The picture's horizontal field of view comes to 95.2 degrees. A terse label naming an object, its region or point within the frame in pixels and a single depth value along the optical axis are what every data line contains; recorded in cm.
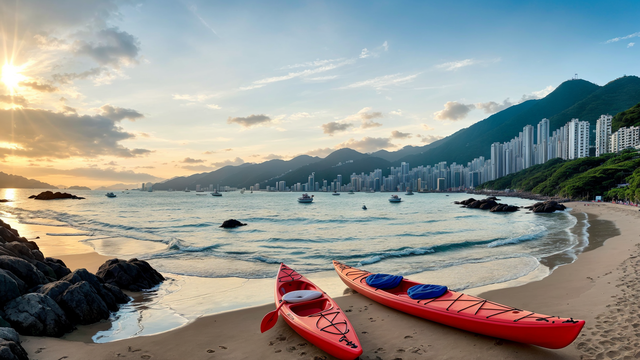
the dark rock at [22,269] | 654
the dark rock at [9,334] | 448
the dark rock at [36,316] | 524
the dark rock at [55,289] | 598
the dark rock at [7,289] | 539
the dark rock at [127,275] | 852
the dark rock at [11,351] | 402
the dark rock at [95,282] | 663
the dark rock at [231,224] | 2491
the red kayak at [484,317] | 458
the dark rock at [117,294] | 749
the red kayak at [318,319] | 473
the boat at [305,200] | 6504
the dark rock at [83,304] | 599
